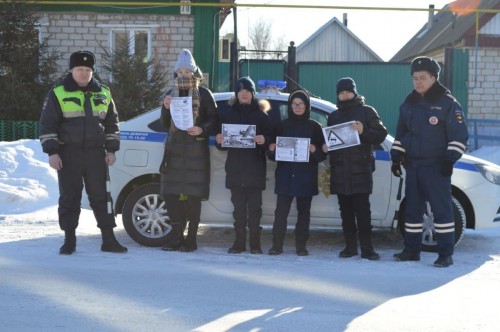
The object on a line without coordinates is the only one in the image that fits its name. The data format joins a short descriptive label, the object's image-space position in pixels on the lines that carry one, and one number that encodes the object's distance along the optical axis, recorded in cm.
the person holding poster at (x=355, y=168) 673
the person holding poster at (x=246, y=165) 689
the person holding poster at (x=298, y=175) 684
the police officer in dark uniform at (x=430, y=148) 640
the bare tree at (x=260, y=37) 6881
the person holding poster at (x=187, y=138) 686
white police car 716
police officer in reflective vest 659
